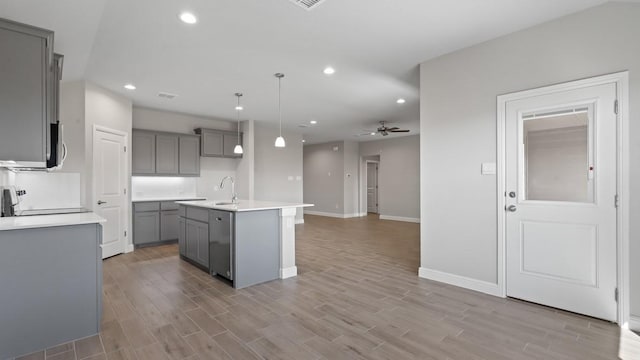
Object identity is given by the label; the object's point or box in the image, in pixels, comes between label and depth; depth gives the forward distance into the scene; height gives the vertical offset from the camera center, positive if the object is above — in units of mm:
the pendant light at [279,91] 4242 +1498
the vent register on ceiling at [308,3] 2459 +1479
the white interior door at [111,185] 4691 -76
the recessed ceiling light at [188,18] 2703 +1510
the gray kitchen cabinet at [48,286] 2096 -794
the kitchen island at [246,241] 3480 -759
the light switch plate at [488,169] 3234 +115
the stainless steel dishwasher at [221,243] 3534 -774
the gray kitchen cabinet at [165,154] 5680 +541
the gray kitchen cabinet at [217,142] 6543 +867
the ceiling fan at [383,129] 6973 +1193
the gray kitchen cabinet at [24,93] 2221 +680
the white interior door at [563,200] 2625 -199
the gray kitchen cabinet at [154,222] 5504 -805
